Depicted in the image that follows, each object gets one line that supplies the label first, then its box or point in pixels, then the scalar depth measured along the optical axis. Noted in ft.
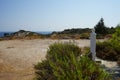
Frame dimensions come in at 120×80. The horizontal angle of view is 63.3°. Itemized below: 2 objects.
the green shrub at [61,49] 11.64
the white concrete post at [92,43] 14.01
